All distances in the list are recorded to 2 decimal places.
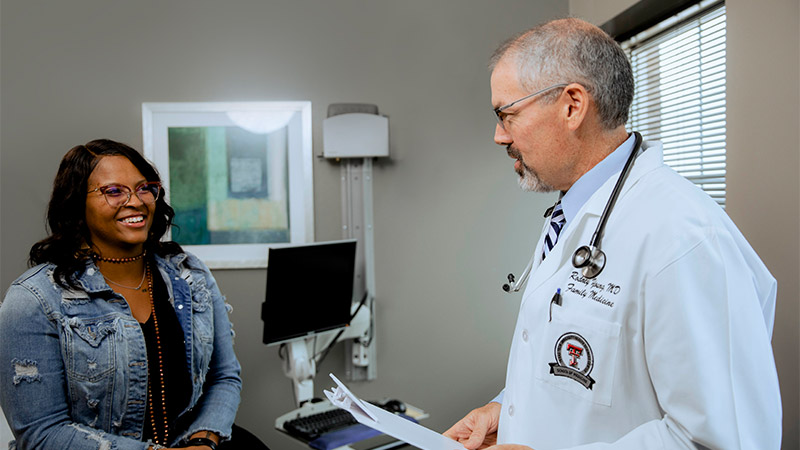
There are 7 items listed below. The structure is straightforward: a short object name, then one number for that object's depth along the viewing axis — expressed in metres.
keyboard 2.20
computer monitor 2.26
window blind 2.15
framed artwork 2.83
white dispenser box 2.71
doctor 0.85
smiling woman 1.50
